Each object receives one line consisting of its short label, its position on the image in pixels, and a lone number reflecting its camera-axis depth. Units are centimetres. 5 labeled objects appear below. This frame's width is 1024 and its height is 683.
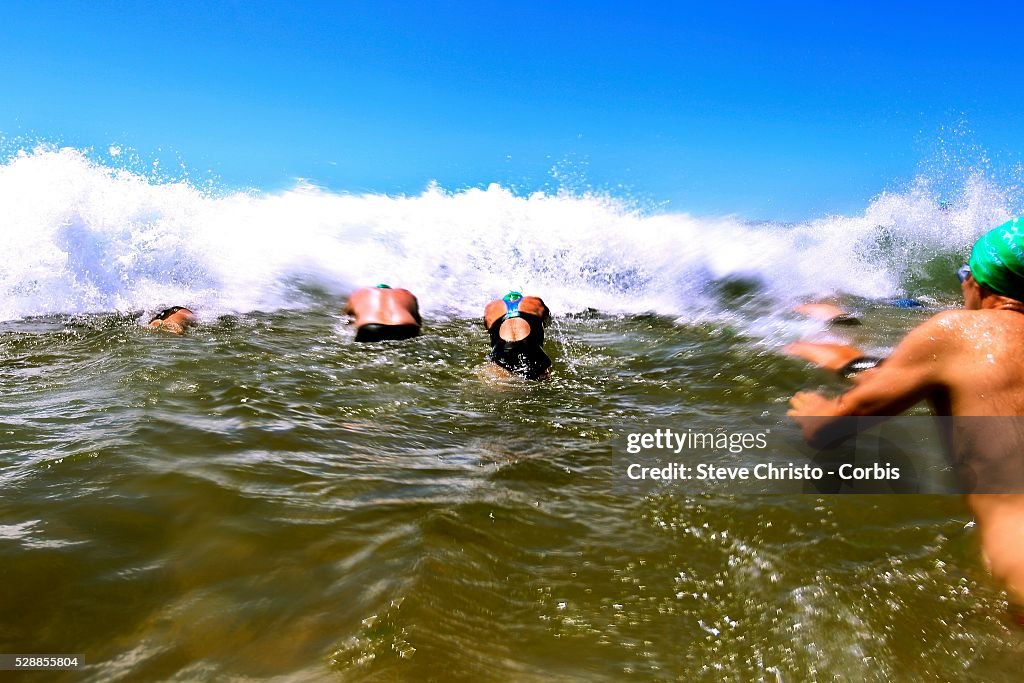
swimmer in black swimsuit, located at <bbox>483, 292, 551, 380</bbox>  559
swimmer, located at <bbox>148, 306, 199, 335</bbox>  697
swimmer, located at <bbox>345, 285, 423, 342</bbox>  703
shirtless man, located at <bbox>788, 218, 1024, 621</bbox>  214
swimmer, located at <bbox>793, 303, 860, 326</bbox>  796
